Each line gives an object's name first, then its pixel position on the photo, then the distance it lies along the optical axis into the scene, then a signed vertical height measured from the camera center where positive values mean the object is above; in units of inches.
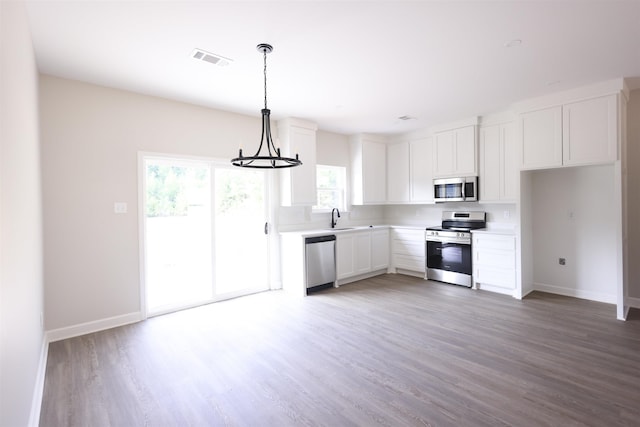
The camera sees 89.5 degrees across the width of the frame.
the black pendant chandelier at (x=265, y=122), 100.5 +31.2
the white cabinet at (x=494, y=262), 180.2 -31.3
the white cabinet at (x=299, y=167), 197.5 +30.1
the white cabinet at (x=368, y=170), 240.4 +30.1
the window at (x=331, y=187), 235.9 +17.4
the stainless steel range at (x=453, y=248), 200.1 -25.5
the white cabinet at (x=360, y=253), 212.7 -30.3
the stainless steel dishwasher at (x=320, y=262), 193.5 -32.0
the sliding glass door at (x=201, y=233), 160.2 -11.6
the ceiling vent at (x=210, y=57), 112.2 +55.4
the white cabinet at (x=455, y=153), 202.2 +36.4
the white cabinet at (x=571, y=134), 144.8 +35.1
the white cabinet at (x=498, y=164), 187.8 +26.5
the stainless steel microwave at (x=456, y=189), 202.5 +12.5
